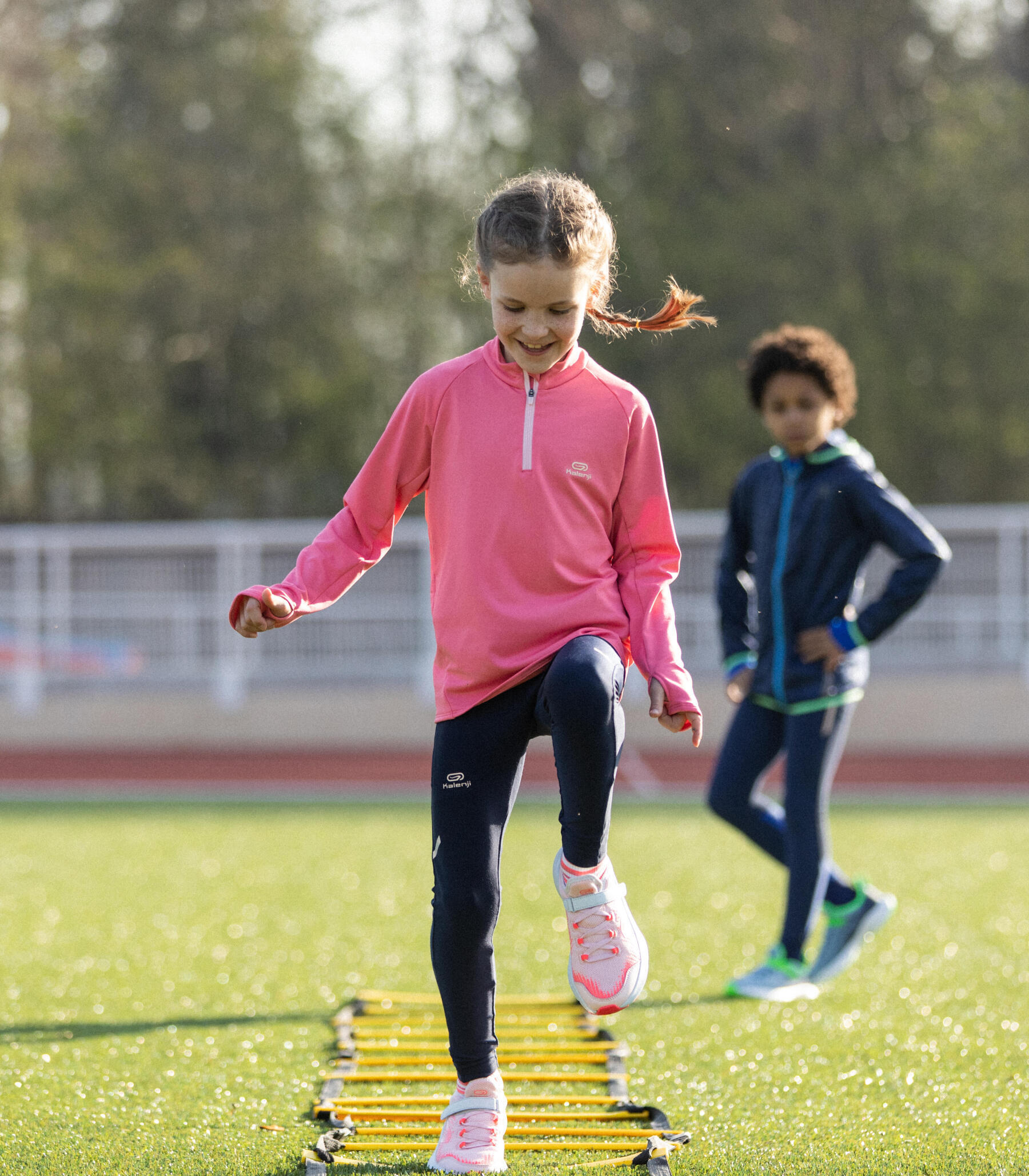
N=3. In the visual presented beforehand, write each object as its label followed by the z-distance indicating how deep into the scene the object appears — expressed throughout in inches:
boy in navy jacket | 324.8
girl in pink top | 196.7
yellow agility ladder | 214.8
